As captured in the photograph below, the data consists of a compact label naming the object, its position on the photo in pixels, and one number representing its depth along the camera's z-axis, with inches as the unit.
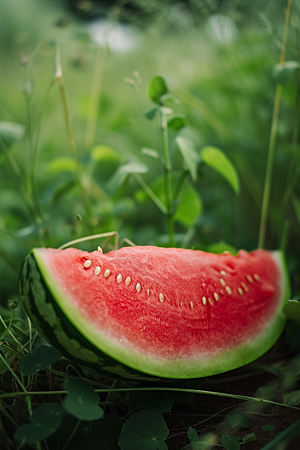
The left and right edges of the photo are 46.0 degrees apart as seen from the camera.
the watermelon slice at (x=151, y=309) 20.1
